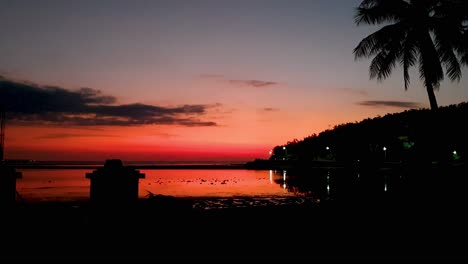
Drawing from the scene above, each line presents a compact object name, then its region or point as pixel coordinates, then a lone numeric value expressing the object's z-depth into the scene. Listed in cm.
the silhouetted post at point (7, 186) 1432
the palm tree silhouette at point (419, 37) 2378
